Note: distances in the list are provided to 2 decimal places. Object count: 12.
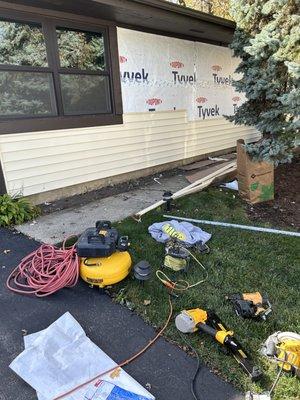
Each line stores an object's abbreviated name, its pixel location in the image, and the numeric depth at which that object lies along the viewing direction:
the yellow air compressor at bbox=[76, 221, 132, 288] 2.60
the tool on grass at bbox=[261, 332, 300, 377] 1.90
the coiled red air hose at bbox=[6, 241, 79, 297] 2.69
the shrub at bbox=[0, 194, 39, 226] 4.06
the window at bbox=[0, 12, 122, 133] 4.25
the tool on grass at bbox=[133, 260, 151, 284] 2.62
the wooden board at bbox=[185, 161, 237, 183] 5.90
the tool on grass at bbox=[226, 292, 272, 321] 2.35
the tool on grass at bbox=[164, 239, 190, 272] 2.95
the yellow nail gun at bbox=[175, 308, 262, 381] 1.96
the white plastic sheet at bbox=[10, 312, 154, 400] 1.78
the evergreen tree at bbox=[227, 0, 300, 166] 4.12
